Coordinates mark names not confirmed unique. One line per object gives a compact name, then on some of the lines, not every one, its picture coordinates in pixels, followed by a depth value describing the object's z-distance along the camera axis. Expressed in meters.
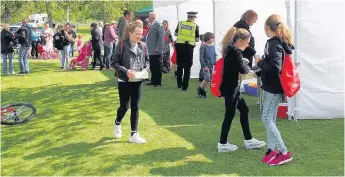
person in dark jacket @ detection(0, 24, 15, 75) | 15.87
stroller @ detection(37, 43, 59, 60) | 24.67
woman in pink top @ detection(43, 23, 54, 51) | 24.88
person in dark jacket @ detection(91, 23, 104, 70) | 17.25
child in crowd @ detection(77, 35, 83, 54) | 26.44
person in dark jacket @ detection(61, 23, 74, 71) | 17.69
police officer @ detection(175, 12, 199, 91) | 11.84
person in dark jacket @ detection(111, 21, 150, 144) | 6.73
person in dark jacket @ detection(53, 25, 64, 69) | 17.64
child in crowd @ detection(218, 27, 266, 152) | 6.03
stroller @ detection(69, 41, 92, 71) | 18.34
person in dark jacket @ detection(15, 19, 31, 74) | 16.23
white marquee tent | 8.25
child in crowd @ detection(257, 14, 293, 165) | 5.72
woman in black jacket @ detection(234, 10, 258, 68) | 7.92
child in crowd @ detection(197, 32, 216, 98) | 11.02
